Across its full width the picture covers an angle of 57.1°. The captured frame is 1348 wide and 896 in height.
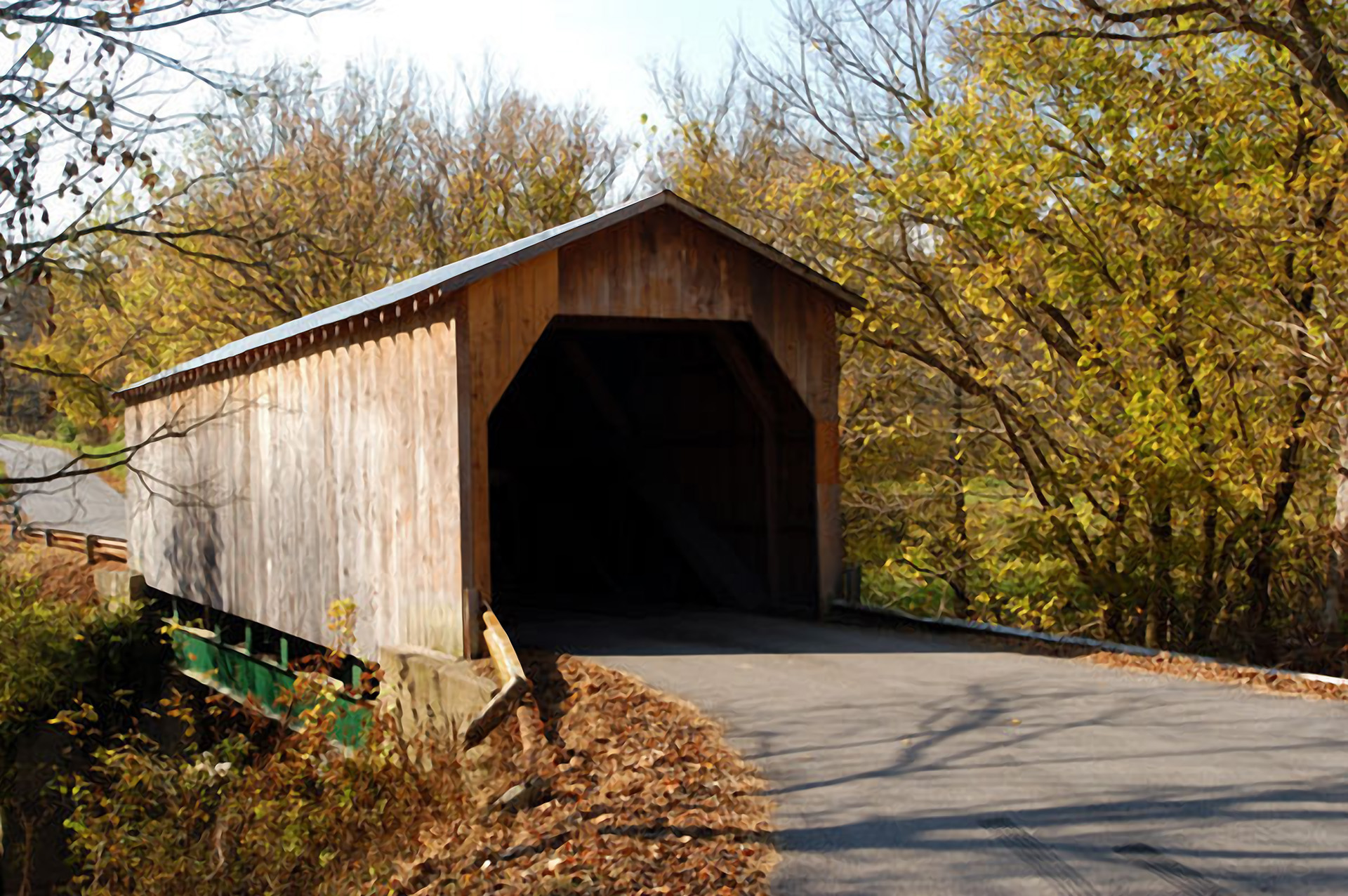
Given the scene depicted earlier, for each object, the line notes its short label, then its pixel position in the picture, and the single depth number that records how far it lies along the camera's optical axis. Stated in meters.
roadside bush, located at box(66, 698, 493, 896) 6.94
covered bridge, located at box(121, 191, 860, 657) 9.53
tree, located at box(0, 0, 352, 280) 7.63
